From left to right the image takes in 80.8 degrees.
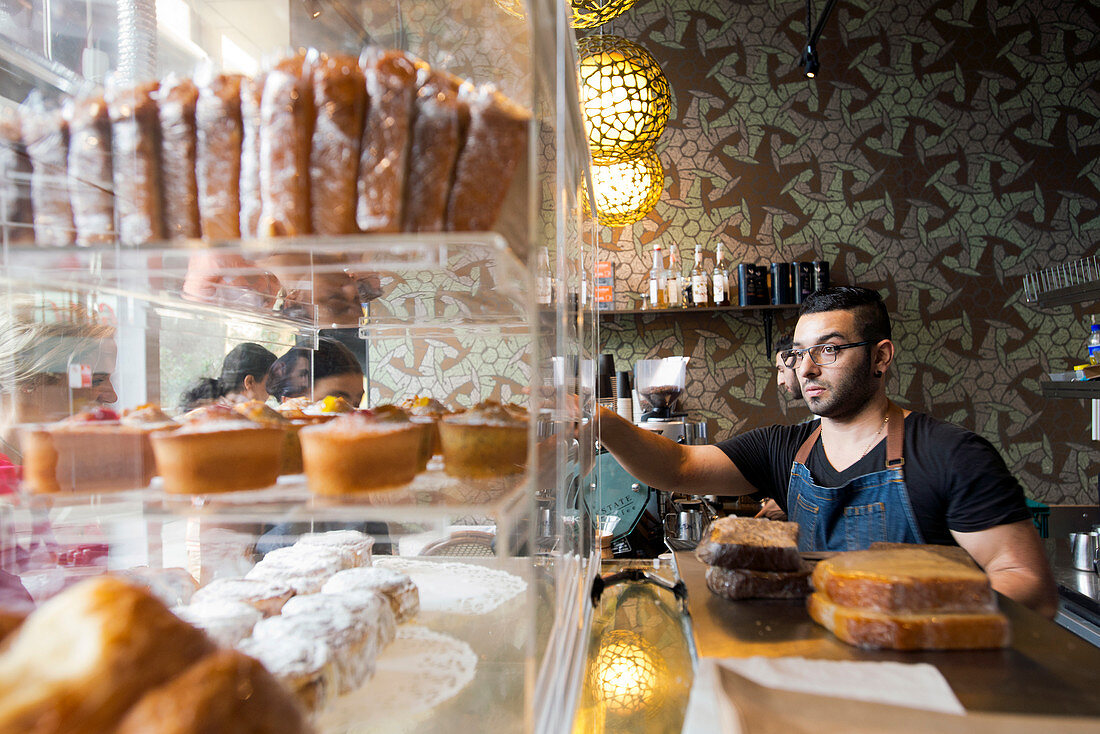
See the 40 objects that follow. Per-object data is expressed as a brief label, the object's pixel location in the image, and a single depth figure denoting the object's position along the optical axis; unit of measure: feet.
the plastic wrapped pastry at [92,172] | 2.20
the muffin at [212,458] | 2.41
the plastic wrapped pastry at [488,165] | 2.07
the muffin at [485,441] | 2.40
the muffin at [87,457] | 2.38
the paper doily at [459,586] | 3.55
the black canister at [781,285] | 14.32
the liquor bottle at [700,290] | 14.37
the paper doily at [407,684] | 2.38
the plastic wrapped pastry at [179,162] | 2.20
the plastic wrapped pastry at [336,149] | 2.09
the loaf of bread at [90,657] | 1.59
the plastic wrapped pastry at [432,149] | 2.09
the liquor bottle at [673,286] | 14.66
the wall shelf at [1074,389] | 7.79
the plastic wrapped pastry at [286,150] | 2.08
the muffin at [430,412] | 2.74
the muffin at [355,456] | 2.41
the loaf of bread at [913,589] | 2.94
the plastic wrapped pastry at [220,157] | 2.18
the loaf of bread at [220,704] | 1.60
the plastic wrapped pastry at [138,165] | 2.20
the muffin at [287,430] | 2.62
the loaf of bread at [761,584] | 3.50
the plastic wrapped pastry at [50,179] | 2.19
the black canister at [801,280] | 14.26
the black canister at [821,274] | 14.29
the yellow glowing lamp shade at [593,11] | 6.01
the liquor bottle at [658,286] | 14.67
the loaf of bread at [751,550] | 3.55
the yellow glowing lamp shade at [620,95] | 7.05
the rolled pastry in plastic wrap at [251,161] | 2.14
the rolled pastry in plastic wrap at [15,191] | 2.18
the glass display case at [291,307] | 2.10
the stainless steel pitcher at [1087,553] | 9.40
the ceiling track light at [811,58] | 9.95
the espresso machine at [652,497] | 6.97
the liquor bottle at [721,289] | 14.48
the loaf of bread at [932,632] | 2.88
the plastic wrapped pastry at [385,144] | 2.06
